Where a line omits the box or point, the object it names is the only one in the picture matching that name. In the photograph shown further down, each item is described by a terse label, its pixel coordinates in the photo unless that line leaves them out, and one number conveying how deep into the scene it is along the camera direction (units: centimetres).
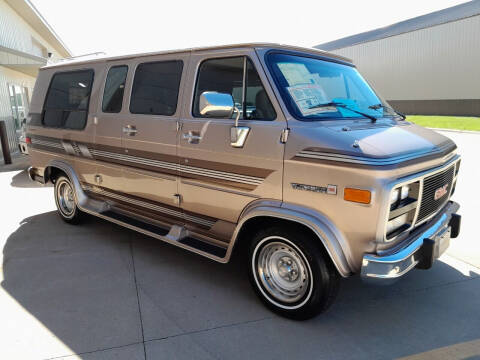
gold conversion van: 278
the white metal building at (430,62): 2953
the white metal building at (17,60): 1295
